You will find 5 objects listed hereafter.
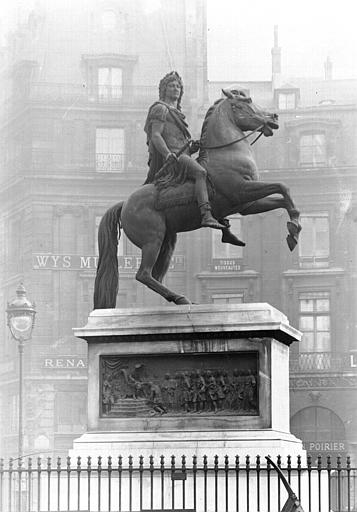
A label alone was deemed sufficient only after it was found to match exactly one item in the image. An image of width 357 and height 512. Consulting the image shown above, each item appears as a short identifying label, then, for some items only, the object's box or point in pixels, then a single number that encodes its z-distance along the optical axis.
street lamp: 23.53
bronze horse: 15.11
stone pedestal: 14.33
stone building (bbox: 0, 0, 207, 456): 47.66
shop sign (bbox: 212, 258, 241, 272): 48.62
